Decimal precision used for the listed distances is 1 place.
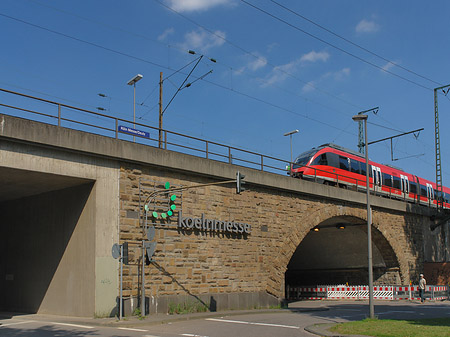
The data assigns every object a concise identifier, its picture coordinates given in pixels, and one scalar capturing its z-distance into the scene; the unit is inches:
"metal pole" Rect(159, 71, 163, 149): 1187.2
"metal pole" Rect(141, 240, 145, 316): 652.7
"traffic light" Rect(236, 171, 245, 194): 667.4
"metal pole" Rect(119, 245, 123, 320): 623.8
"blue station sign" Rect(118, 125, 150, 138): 721.9
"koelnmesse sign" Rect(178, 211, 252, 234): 760.9
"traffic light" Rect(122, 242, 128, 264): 626.5
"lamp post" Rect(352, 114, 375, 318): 662.8
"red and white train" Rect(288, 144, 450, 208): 1177.4
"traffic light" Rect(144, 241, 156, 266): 656.4
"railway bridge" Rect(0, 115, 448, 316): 649.6
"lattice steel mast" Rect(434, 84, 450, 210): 1456.0
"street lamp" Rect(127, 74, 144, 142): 1101.6
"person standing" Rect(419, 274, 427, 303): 1088.8
